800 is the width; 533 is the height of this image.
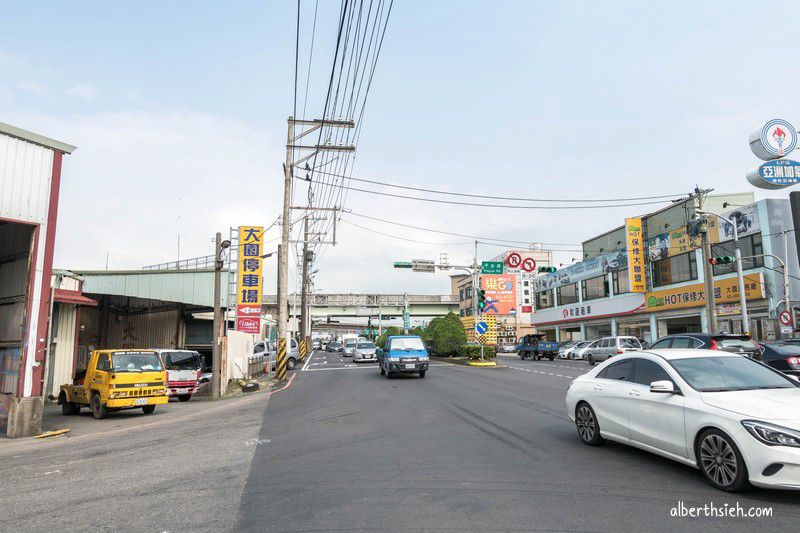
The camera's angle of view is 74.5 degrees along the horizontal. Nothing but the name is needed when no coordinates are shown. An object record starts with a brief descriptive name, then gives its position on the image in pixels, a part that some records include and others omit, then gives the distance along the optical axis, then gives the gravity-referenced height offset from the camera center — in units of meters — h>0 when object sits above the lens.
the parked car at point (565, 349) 43.06 -0.94
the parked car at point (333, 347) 85.88 -1.48
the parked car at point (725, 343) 15.81 -0.17
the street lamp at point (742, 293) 24.69 +2.17
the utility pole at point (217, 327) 17.66 +0.35
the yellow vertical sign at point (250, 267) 24.52 +3.33
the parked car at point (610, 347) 31.10 -0.56
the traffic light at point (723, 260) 23.95 +3.57
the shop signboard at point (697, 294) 32.88 +3.05
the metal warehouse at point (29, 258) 11.09 +1.74
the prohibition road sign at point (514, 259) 32.69 +4.87
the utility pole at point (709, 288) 23.27 +2.23
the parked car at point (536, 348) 42.23 -0.82
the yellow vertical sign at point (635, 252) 43.16 +6.97
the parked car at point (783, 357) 14.30 -0.53
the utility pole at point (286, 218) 23.06 +5.45
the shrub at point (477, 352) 33.65 -0.91
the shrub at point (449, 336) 40.75 +0.14
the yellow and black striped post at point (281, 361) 23.01 -1.03
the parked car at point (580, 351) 39.53 -0.99
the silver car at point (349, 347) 49.97 -0.90
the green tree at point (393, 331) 74.19 +1.10
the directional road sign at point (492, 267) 32.78 +4.37
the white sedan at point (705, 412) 4.91 -0.82
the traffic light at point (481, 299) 31.34 +2.29
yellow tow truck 13.50 -1.16
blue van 22.27 -0.77
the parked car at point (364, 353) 38.44 -1.10
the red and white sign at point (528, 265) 32.88 +4.55
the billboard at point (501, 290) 76.76 +7.05
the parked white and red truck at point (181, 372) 17.66 -1.15
